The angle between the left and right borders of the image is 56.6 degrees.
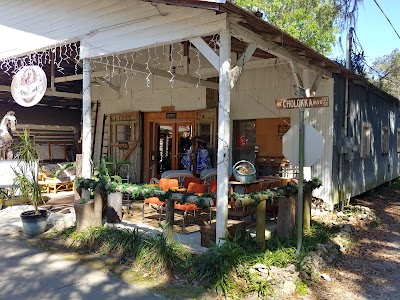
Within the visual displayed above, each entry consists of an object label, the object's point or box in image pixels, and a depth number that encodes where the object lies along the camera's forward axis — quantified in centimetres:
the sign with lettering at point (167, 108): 1067
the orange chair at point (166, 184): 646
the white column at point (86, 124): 623
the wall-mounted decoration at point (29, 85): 648
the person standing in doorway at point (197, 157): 961
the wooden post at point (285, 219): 530
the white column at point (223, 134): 452
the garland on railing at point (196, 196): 461
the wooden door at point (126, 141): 1140
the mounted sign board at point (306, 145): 473
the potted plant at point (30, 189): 587
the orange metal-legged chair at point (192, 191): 595
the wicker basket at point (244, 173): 612
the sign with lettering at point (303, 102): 466
